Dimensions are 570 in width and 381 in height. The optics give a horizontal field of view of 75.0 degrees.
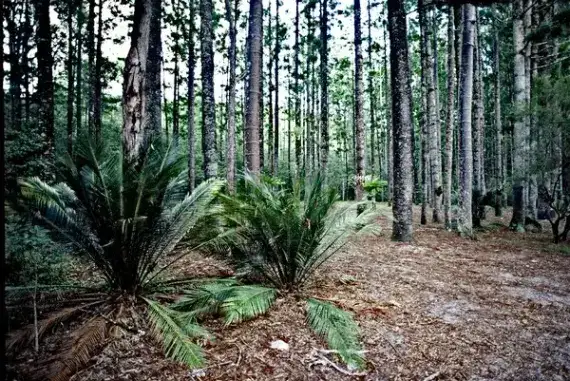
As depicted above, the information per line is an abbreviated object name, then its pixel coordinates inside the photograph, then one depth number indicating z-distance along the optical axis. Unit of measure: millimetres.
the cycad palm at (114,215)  3688
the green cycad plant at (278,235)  4016
